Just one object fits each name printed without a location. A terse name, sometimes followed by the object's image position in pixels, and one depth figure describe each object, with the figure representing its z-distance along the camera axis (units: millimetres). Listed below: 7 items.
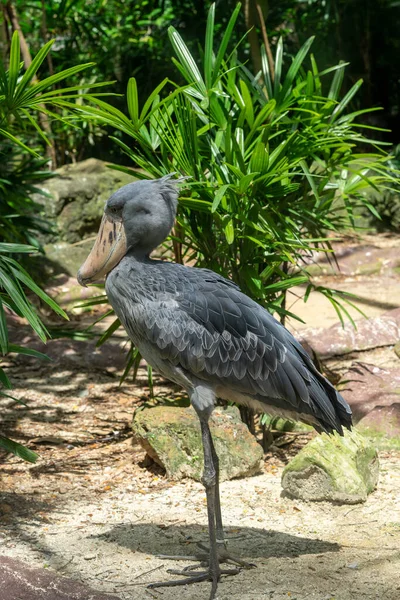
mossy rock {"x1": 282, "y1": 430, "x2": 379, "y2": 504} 7066
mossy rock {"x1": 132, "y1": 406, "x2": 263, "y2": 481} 7695
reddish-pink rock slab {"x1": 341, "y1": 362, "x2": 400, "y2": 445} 8508
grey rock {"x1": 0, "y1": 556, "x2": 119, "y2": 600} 4906
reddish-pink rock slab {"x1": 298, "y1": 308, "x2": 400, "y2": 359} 11383
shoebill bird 5801
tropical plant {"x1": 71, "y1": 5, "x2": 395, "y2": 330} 7570
